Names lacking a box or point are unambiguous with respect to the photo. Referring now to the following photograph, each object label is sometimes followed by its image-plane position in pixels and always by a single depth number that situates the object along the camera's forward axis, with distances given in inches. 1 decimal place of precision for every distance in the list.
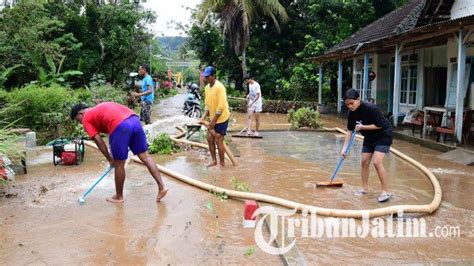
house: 408.5
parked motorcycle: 621.6
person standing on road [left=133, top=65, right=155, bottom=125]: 413.0
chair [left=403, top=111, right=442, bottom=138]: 467.5
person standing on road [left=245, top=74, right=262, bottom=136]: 486.3
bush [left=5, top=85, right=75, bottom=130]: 455.2
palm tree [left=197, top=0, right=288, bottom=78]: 957.2
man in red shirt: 222.1
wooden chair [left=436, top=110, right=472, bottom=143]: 403.5
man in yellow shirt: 311.0
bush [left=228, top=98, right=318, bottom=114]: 926.2
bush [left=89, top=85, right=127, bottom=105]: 614.2
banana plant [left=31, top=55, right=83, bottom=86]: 617.9
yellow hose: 203.2
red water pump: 328.2
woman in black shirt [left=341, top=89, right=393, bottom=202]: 239.6
